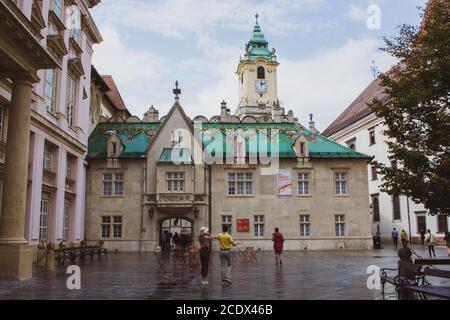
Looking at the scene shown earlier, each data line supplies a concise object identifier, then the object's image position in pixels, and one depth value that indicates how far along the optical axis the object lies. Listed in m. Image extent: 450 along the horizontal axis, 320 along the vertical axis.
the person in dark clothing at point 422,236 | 42.22
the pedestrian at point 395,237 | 41.16
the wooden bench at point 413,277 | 9.53
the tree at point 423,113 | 15.23
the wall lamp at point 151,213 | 36.75
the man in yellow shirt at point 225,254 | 14.95
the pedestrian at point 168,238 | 41.54
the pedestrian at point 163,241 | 39.35
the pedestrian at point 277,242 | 22.23
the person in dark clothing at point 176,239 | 35.92
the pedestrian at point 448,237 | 27.21
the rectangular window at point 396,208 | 48.27
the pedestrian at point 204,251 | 15.23
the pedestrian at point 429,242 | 28.37
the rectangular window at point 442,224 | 40.78
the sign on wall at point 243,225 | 37.66
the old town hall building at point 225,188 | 37.09
